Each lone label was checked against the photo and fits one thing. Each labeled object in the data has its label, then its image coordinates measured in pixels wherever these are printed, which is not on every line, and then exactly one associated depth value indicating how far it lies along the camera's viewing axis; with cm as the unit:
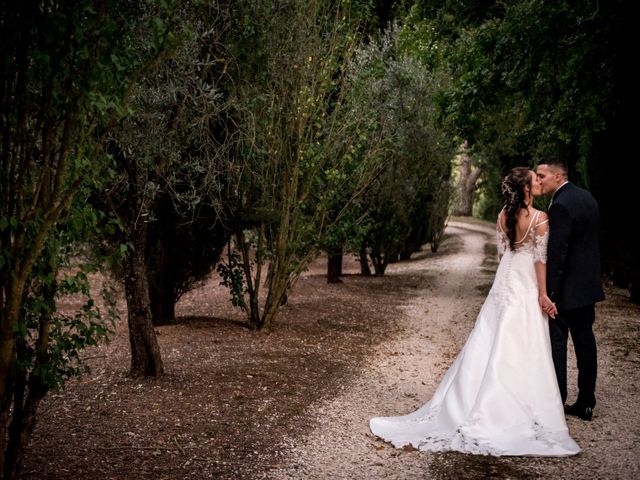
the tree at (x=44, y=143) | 326
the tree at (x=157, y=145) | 630
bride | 525
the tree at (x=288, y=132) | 843
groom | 595
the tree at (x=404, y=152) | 1609
